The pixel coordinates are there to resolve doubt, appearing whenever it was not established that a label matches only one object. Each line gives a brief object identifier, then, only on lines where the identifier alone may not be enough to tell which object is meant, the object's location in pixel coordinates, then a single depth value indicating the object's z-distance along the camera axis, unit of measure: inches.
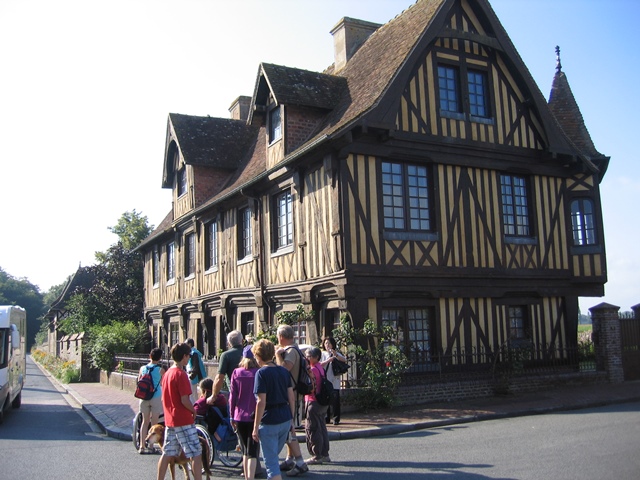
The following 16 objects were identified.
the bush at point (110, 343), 879.7
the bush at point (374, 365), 470.0
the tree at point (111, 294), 1223.5
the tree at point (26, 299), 3746.8
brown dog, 253.6
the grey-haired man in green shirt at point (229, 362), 299.6
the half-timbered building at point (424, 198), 525.7
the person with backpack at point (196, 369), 383.4
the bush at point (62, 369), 938.7
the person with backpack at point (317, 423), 310.0
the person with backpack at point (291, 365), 280.4
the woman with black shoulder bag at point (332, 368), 358.3
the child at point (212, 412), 301.4
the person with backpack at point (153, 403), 354.3
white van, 504.7
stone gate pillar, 603.8
